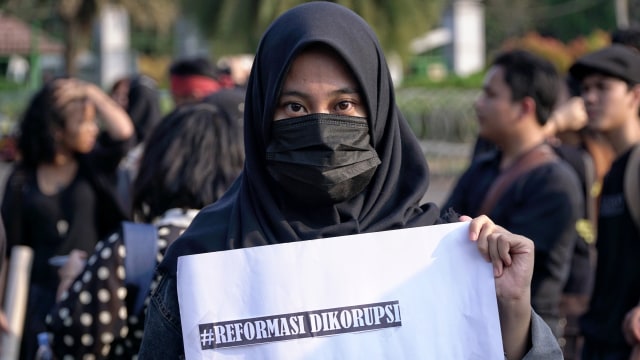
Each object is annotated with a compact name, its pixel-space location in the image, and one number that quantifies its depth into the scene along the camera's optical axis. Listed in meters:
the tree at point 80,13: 29.73
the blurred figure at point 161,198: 3.58
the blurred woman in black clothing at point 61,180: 5.66
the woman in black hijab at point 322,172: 2.51
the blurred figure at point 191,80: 7.79
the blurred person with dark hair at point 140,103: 8.91
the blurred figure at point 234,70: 9.32
